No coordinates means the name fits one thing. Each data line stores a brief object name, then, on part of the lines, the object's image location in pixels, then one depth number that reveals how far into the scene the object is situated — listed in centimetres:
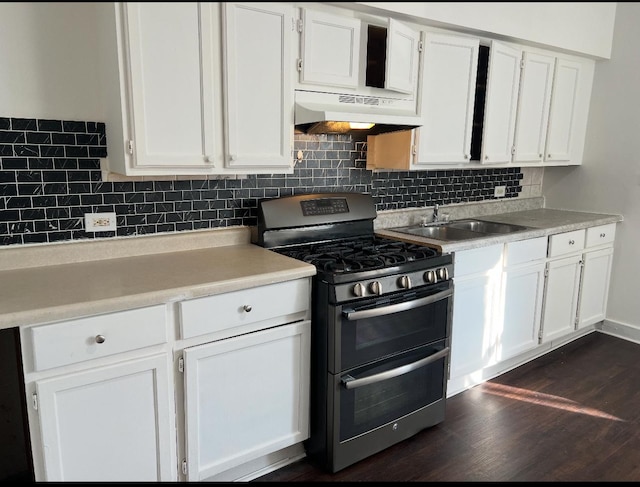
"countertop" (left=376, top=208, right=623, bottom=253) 265
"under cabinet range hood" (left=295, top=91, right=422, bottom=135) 224
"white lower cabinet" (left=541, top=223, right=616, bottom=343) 334
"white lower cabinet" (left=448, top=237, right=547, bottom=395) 276
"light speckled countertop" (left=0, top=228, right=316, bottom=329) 161
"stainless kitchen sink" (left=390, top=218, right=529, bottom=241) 318
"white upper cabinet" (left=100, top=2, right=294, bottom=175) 187
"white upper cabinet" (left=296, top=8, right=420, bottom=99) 229
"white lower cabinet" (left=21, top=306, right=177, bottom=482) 157
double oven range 212
